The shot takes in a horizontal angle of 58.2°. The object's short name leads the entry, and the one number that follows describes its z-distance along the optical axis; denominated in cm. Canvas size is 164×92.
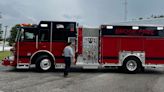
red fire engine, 790
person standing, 708
